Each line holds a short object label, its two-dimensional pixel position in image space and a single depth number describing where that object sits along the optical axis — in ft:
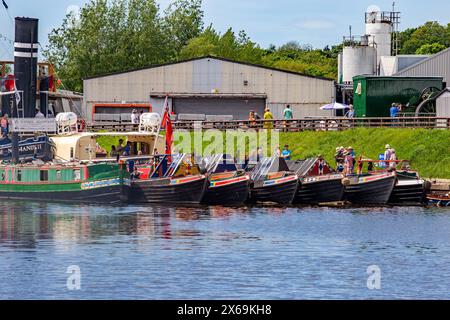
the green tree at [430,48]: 481.05
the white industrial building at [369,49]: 340.18
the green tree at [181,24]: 412.36
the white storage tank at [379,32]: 350.64
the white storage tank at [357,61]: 339.98
